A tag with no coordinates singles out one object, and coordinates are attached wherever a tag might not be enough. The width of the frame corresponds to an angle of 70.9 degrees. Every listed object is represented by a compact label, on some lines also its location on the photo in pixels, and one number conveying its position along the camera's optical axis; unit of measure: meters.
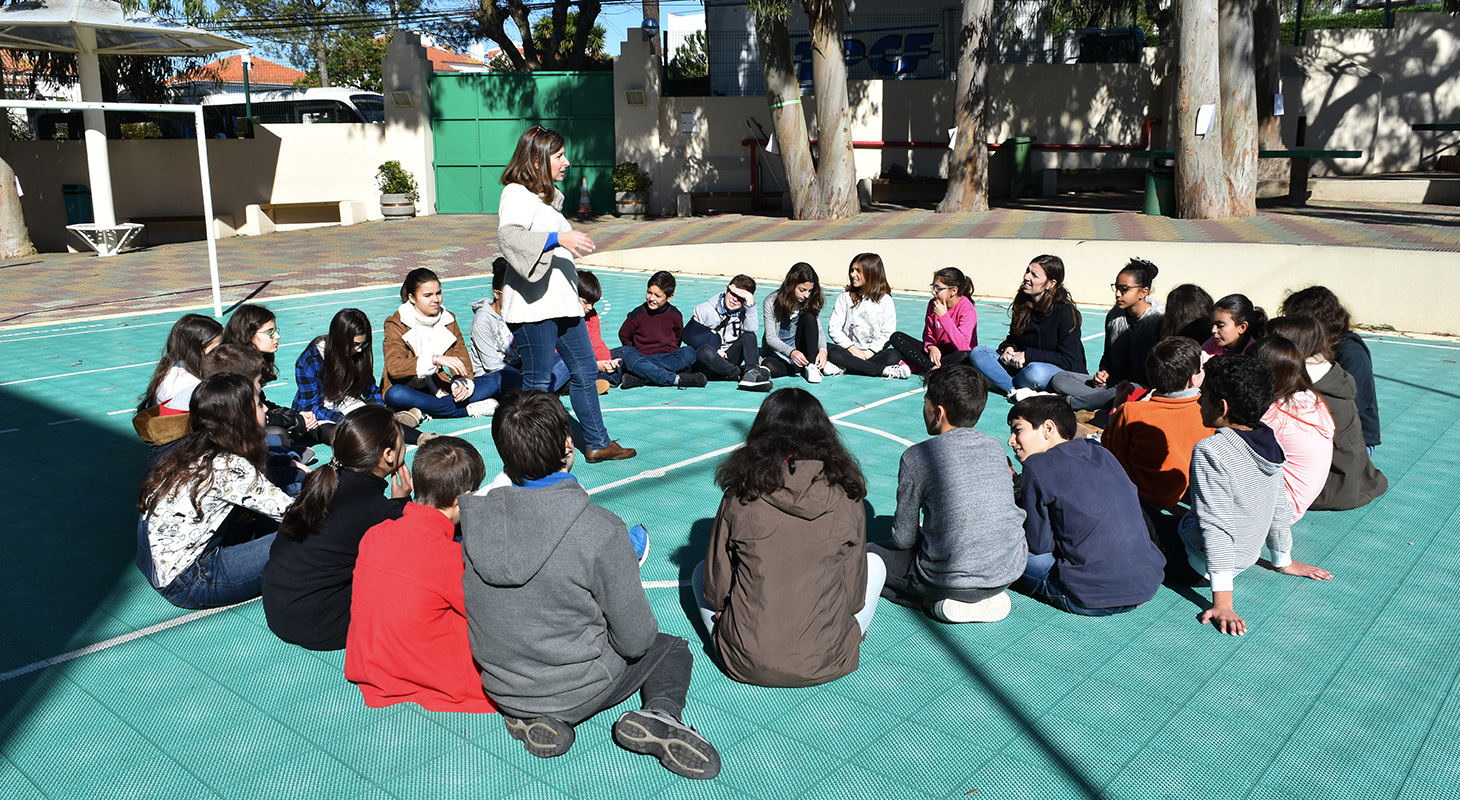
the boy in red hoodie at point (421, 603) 3.10
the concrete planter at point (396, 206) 21.92
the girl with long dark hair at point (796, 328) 7.82
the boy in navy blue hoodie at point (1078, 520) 3.67
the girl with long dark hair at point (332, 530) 3.42
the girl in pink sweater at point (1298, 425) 4.37
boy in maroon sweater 7.90
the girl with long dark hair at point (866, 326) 8.06
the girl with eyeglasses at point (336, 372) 6.08
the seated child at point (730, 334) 7.92
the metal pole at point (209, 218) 11.15
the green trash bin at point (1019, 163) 20.62
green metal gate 21.75
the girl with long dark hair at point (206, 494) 3.67
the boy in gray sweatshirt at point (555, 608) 2.87
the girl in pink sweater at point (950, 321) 7.62
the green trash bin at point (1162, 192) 15.73
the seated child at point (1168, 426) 4.50
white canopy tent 16.31
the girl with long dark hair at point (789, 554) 3.12
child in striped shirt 3.75
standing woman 5.14
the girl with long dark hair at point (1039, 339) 7.16
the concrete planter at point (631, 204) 20.89
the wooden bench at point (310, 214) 21.42
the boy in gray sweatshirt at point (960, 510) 3.59
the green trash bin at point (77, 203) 19.02
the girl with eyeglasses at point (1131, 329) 6.26
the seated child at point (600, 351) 7.31
